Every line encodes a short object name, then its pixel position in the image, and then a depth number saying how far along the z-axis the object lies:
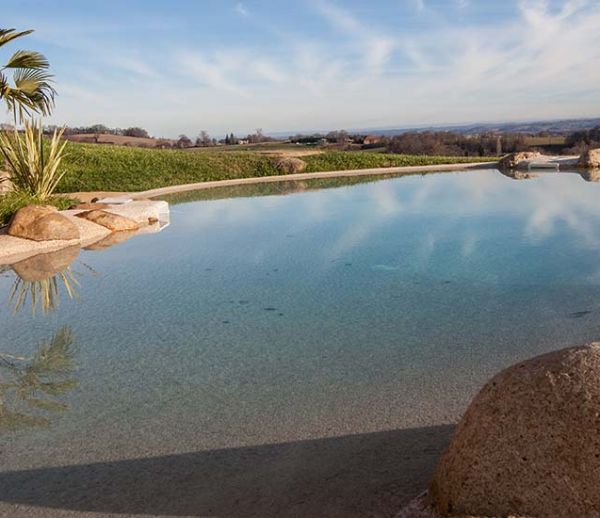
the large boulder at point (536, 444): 2.44
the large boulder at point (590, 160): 21.95
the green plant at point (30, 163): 13.45
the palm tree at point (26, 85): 12.02
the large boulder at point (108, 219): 12.92
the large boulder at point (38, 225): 11.06
